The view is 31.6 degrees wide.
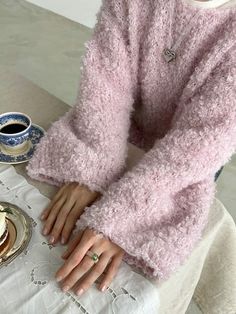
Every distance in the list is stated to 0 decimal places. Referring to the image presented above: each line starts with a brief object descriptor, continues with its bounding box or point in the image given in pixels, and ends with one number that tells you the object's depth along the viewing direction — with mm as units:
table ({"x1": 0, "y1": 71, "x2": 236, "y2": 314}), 665
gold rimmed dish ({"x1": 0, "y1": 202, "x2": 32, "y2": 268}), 619
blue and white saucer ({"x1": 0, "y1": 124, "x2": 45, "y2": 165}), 796
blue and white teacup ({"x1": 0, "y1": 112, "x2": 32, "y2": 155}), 791
